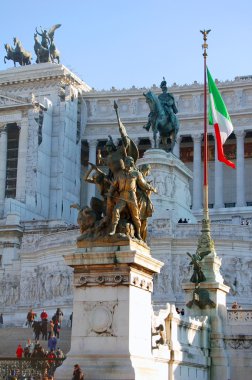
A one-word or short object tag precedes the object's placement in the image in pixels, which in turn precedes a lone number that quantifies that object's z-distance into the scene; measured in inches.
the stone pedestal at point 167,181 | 1884.8
